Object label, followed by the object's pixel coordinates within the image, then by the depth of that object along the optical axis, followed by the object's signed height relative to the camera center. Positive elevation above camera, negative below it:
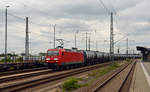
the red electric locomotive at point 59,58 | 28.48 -0.75
